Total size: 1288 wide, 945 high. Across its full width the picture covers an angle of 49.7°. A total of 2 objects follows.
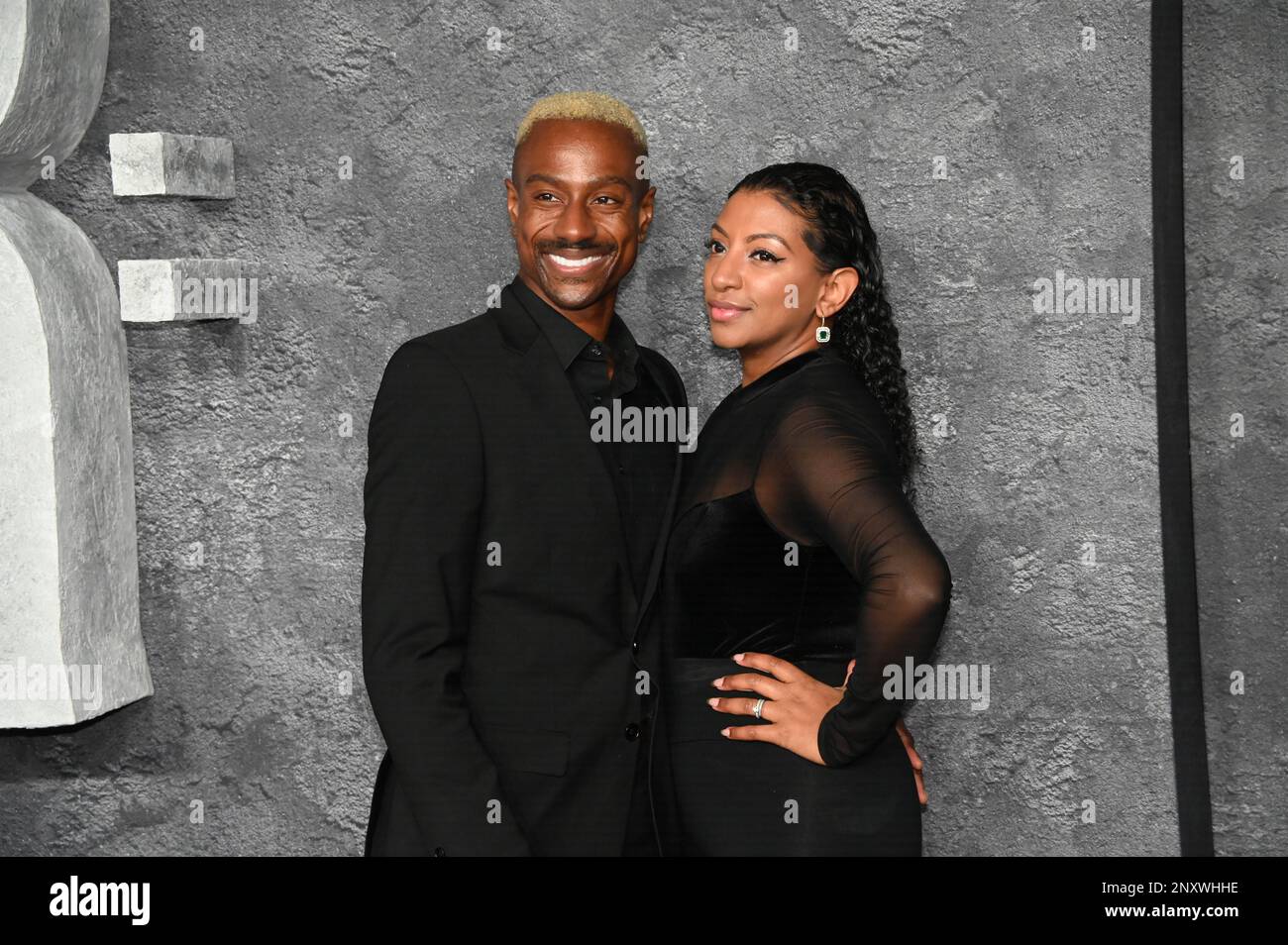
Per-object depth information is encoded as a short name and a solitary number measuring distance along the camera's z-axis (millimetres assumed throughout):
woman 2484
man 2449
